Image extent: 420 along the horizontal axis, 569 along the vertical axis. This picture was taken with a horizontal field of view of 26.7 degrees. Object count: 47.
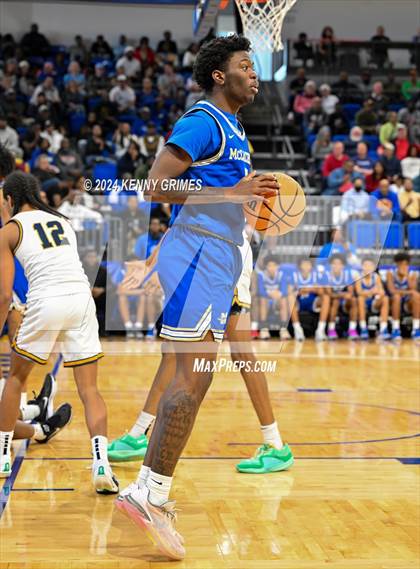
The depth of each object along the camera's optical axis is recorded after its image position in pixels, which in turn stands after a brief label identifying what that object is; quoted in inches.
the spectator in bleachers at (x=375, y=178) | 557.6
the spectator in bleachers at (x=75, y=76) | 678.5
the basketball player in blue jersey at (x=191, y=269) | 126.0
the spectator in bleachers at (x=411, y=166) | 587.8
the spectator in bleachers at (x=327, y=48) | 682.8
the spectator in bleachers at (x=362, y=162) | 573.6
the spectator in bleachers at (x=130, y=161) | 527.2
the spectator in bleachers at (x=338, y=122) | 640.4
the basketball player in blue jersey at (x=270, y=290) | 460.8
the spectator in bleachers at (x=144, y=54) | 739.4
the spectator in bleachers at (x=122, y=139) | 566.6
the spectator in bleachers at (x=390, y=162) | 587.8
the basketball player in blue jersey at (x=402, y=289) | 484.1
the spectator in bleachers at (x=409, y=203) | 530.0
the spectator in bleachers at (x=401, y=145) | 607.2
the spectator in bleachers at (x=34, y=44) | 732.0
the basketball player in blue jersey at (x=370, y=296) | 478.3
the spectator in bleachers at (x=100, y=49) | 741.3
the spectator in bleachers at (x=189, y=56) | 730.6
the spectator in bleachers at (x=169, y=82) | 695.4
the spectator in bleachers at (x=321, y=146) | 611.8
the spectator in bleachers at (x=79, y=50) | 739.1
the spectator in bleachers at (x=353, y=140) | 618.2
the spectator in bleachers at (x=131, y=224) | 456.8
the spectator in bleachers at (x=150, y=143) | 565.1
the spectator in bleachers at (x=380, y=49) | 693.3
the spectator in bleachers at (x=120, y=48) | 755.4
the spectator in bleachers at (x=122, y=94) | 661.9
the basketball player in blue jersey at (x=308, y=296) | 469.7
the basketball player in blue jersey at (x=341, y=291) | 468.4
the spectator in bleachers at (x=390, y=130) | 620.7
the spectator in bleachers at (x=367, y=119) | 639.1
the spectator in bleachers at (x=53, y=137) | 573.6
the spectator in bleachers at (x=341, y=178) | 542.0
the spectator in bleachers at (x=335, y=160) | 573.9
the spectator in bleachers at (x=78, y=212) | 433.4
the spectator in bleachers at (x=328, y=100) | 661.3
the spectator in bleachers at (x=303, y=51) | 690.2
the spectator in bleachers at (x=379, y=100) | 657.0
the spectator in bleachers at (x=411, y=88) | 673.6
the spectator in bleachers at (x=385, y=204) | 502.6
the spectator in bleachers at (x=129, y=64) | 721.6
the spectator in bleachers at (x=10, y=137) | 554.9
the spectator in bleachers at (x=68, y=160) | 526.0
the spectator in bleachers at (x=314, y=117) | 646.5
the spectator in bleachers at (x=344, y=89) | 677.3
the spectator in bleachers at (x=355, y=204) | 494.9
